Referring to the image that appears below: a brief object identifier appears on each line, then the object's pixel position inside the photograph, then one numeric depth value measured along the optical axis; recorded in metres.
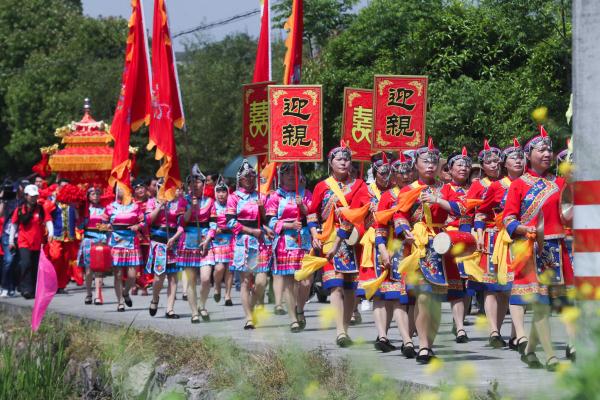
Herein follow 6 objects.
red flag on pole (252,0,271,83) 26.07
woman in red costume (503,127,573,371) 14.10
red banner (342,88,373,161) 21.85
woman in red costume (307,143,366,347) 18.09
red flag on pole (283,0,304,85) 25.10
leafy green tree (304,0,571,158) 29.90
